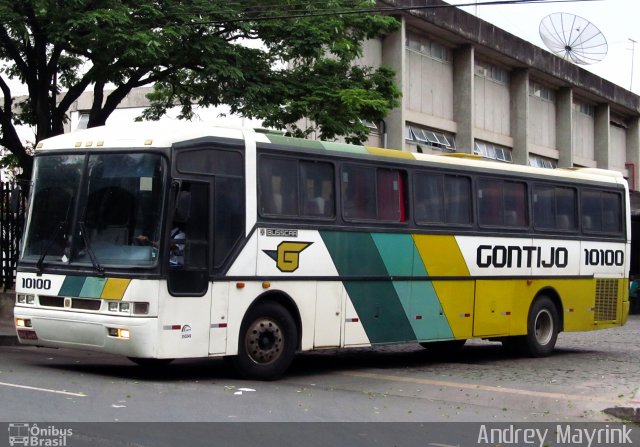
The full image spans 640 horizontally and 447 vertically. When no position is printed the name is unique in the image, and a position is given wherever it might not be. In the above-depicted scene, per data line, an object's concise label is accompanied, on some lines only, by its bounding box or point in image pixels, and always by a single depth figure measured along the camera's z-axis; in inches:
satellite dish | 1596.9
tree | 661.9
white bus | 473.1
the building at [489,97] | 1256.2
